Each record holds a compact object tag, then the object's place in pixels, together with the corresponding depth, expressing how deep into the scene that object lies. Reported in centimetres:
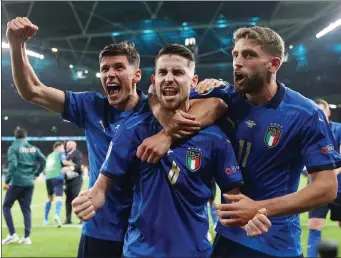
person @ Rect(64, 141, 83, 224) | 894
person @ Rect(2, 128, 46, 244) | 711
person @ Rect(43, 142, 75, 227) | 923
